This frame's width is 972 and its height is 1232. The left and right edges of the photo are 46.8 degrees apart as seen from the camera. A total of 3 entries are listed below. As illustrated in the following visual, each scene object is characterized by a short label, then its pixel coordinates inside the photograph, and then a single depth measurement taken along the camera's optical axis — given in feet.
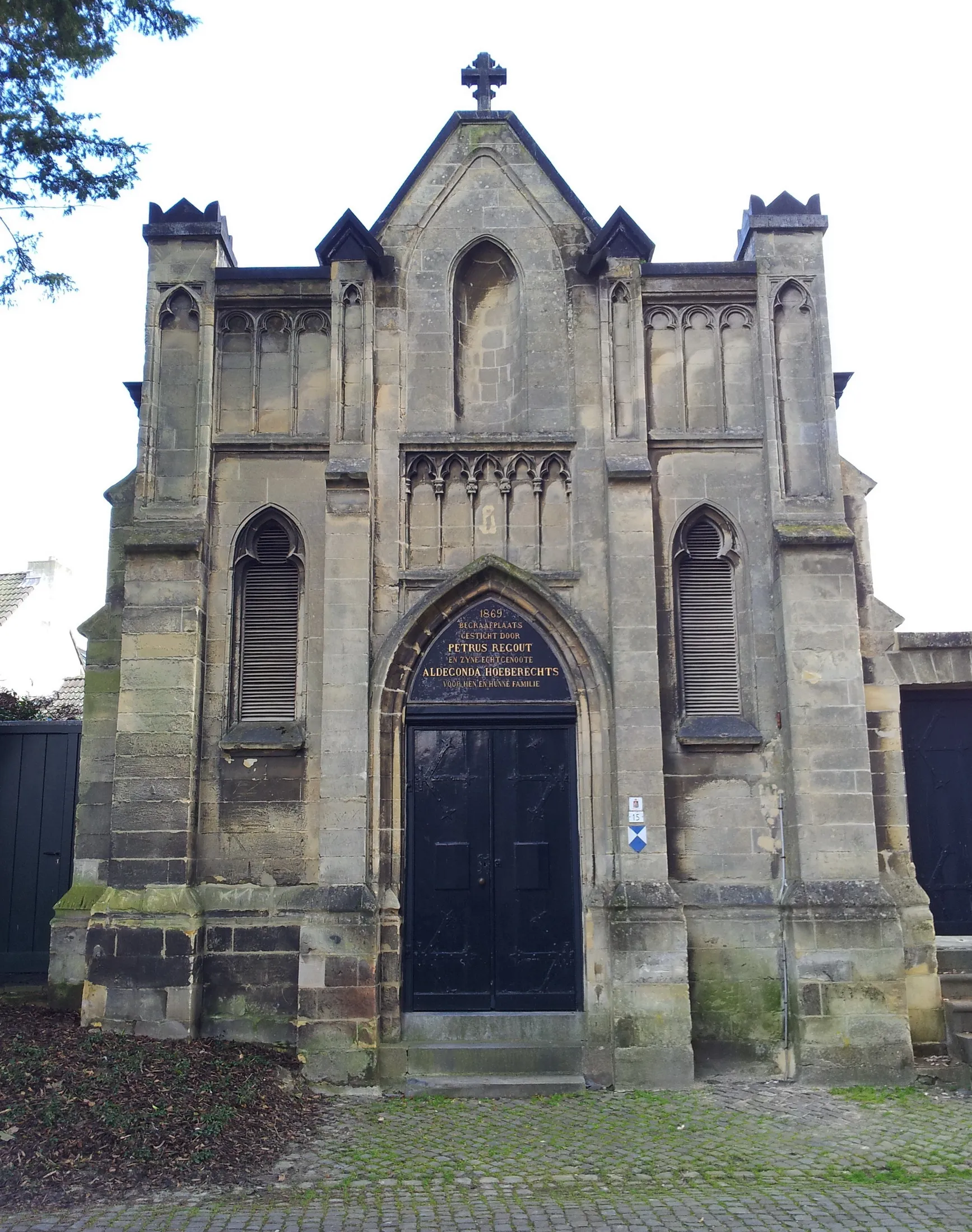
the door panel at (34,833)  41.70
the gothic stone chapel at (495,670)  35.29
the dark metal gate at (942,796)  39.34
